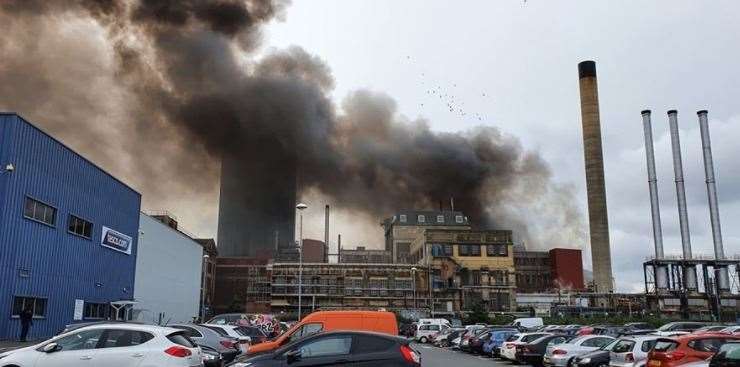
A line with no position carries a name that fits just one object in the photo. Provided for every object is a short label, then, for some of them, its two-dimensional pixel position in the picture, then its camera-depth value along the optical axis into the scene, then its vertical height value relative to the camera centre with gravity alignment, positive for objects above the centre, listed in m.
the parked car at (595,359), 19.86 -2.04
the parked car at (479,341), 32.09 -2.38
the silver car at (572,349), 21.64 -1.87
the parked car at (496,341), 30.45 -2.24
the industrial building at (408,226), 120.12 +14.26
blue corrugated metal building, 26.80 +3.26
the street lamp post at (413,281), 96.86 +2.49
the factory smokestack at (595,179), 88.25 +17.14
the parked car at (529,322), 47.90 -2.03
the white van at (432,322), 49.81 -2.16
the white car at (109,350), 12.30 -1.10
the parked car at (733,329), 24.41 -1.32
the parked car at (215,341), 19.23 -1.43
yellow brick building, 96.50 +4.60
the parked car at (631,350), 17.28 -1.57
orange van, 17.48 -0.78
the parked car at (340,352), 11.52 -1.08
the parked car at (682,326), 31.43 -1.55
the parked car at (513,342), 26.36 -2.01
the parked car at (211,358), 16.08 -1.65
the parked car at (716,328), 26.97 -1.41
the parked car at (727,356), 11.48 -1.14
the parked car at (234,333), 20.98 -1.34
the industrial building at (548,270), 113.12 +5.00
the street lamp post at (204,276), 87.05 +2.97
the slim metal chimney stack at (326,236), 113.44 +11.50
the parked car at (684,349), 14.21 -1.23
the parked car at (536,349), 25.00 -2.16
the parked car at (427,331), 46.54 -2.71
